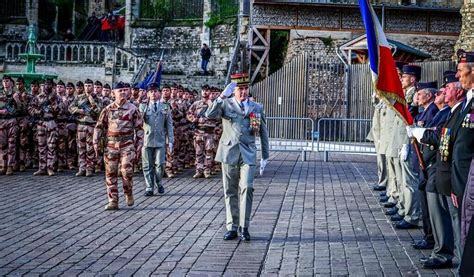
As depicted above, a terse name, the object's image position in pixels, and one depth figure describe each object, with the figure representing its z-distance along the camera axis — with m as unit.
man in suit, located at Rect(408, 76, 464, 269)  7.29
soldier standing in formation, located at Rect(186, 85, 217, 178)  16.66
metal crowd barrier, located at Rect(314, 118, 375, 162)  21.98
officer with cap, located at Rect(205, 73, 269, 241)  9.30
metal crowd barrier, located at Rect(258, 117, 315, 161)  22.11
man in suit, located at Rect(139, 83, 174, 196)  13.49
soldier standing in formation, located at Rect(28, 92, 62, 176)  16.38
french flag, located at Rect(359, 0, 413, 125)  8.88
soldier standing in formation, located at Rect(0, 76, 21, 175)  16.28
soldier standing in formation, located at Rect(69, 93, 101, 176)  16.28
